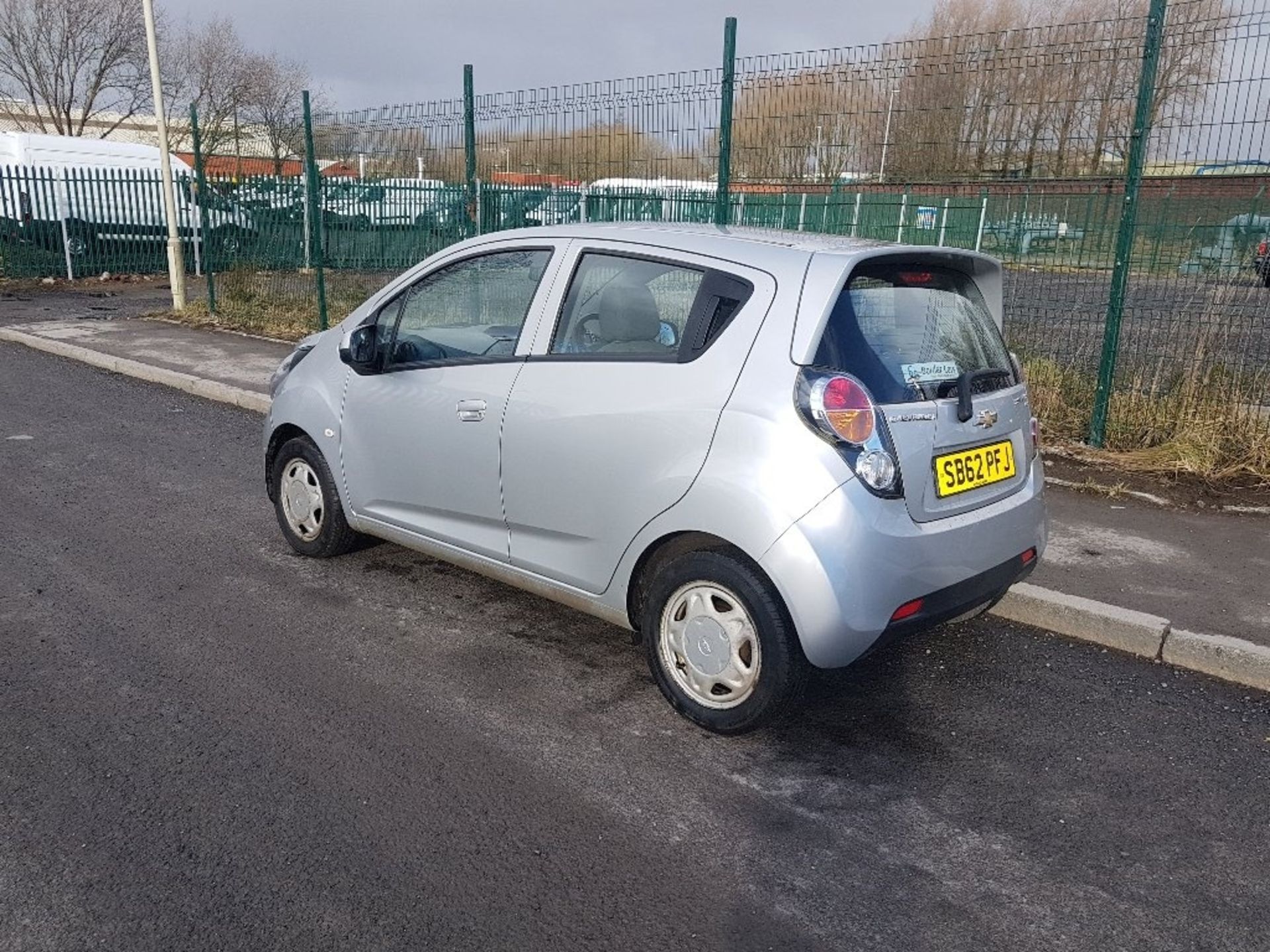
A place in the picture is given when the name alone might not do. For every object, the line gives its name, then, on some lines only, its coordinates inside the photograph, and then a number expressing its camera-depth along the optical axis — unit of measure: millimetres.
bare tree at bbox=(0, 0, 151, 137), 33469
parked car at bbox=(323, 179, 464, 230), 11319
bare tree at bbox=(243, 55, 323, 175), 28688
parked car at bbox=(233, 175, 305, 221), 13469
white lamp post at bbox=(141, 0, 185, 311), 13703
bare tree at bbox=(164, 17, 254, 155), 35250
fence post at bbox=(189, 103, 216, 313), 13844
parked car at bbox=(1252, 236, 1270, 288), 6617
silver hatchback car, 3217
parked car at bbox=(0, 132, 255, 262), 19047
